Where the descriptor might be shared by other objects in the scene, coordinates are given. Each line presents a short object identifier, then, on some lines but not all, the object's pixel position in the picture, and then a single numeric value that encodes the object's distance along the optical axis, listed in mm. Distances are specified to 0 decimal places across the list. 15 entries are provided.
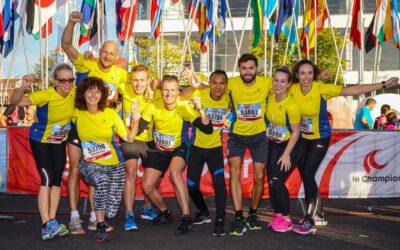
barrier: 8211
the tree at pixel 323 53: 32125
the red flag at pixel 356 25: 16031
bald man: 5879
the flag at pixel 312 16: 16922
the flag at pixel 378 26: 15539
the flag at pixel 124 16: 14258
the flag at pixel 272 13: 14758
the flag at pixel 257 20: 15047
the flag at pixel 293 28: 16453
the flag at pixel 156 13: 13908
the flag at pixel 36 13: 14008
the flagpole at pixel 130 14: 14002
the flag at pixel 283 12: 14961
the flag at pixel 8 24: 14852
